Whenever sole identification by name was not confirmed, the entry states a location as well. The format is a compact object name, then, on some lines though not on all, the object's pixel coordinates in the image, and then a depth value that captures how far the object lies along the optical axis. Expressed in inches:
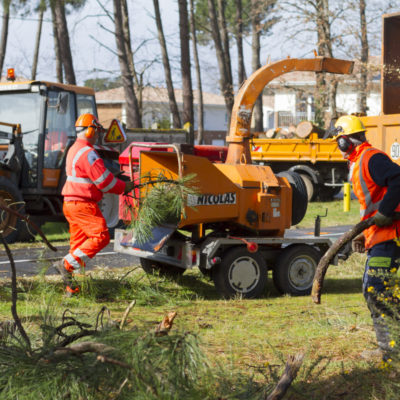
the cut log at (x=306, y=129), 776.9
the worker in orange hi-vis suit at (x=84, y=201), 278.7
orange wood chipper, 274.7
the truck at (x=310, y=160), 756.6
